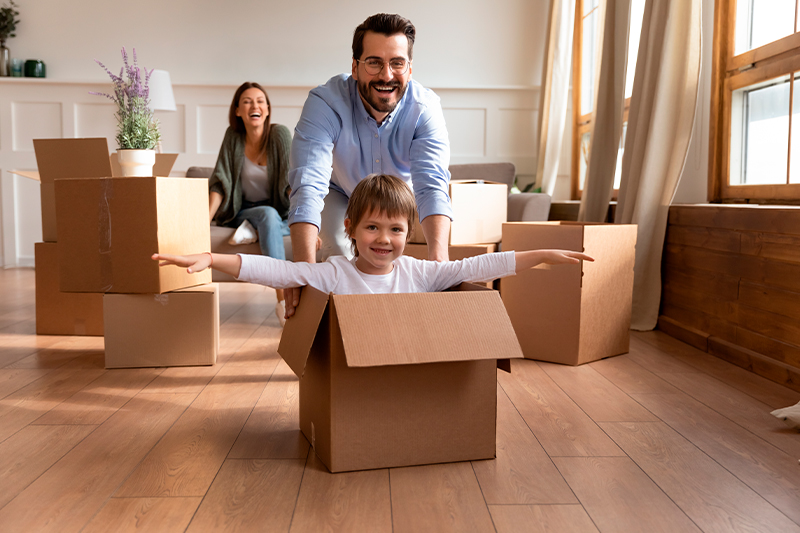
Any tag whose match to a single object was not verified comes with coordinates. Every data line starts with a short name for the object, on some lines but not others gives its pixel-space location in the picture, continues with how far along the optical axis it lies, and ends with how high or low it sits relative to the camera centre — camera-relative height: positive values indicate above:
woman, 3.21 +0.22
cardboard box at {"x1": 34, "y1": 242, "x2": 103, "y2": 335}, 2.66 -0.42
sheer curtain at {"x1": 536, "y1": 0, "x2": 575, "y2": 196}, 4.38 +0.92
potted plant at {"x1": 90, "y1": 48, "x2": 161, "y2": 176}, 2.16 +0.27
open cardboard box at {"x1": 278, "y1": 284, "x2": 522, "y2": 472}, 1.20 -0.33
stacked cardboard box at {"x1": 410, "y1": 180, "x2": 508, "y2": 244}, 2.85 +0.00
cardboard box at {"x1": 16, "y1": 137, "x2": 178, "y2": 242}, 2.53 +0.19
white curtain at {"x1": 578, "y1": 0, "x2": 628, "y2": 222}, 3.19 +0.43
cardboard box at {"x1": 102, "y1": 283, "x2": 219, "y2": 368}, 2.16 -0.41
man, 1.66 +0.20
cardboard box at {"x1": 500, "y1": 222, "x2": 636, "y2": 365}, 2.20 -0.29
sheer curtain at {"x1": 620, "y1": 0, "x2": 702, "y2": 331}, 2.51 +0.35
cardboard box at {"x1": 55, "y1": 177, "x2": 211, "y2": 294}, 2.06 -0.08
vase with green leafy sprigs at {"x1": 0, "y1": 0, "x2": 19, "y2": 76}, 4.76 +1.34
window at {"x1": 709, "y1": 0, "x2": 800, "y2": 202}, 2.21 +0.41
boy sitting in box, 1.41 -0.11
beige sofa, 3.14 +0.05
